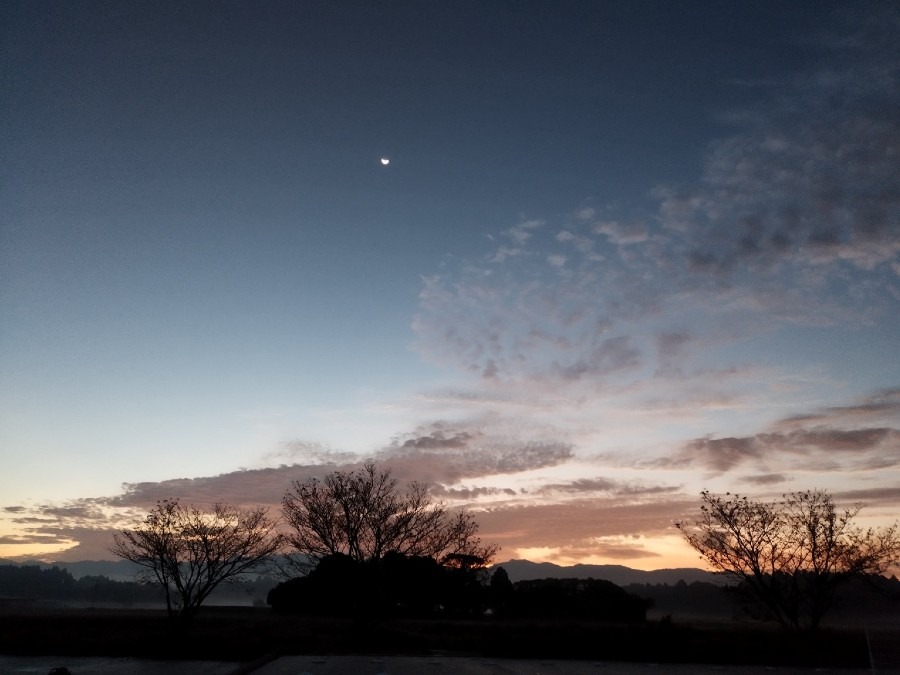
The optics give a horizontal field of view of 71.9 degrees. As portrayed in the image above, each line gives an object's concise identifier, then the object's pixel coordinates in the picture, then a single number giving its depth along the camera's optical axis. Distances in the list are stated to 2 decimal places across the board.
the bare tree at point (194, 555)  32.47
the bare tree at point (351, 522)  32.41
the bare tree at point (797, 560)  28.14
